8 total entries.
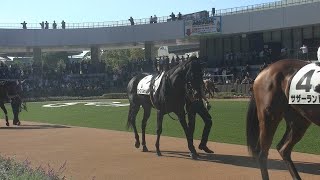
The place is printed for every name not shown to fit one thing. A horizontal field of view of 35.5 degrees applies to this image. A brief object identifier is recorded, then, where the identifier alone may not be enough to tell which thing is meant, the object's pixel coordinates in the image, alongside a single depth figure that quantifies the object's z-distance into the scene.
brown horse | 6.84
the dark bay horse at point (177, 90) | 9.70
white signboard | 43.34
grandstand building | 37.62
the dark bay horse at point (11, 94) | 18.89
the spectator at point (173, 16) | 47.71
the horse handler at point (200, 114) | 10.14
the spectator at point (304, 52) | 32.74
